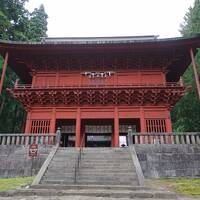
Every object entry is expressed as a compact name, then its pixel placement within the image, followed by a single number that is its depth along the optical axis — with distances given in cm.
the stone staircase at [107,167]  977
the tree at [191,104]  2206
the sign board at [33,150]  1237
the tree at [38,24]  2961
